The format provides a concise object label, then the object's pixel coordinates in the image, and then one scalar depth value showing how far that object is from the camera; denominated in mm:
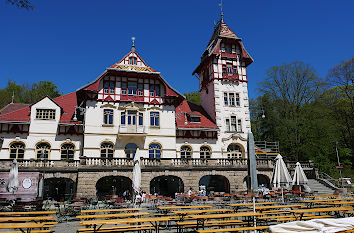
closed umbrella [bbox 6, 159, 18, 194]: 14727
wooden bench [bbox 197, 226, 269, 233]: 7118
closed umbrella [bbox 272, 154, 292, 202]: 13906
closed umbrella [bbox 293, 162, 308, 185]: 17125
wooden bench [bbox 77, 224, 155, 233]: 8273
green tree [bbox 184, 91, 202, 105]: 51422
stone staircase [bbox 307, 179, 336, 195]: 22875
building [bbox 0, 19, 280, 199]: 22344
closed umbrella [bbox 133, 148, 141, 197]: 15668
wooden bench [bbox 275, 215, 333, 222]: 9190
